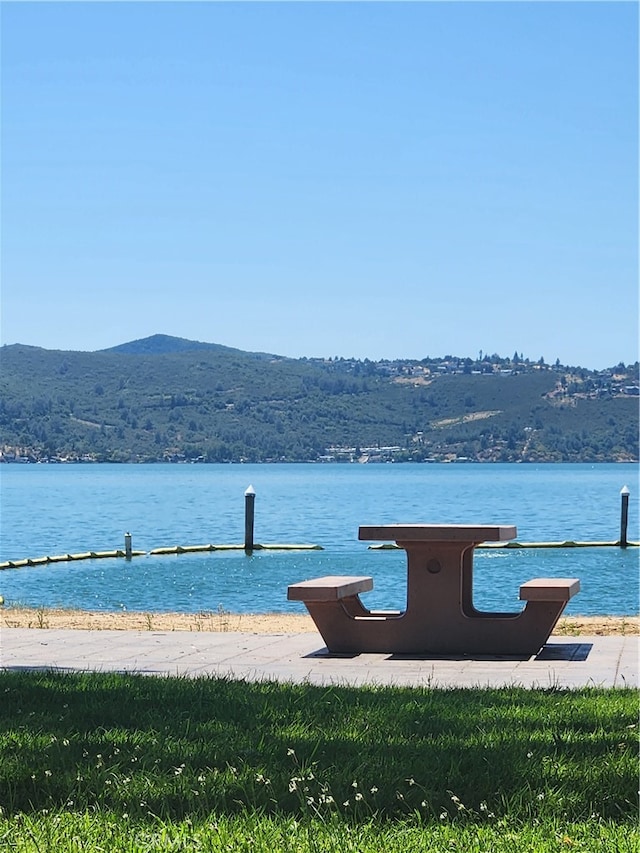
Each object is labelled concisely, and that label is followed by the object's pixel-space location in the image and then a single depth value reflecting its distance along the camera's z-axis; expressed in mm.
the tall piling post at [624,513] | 43406
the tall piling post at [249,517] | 42219
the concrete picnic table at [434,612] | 11102
